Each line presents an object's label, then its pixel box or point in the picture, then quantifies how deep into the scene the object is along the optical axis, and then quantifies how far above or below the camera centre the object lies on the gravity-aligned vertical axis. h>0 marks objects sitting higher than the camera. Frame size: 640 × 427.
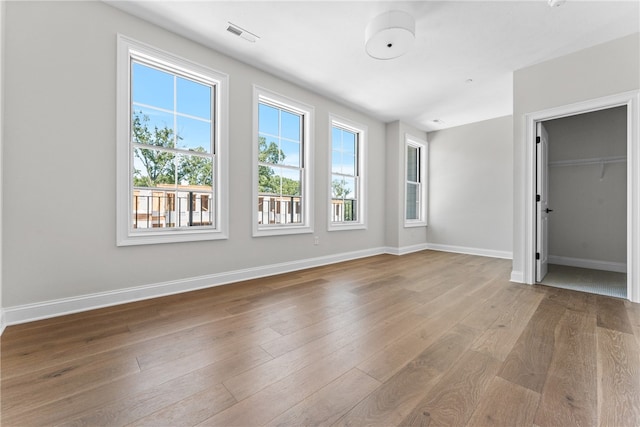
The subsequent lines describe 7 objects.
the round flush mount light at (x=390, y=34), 2.34 +1.66
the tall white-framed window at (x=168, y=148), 2.49 +0.69
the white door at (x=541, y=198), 3.26 +0.19
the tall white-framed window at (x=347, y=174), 4.66 +0.72
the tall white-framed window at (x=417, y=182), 5.89 +0.69
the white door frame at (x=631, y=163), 2.61 +0.50
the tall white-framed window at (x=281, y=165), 3.53 +0.70
